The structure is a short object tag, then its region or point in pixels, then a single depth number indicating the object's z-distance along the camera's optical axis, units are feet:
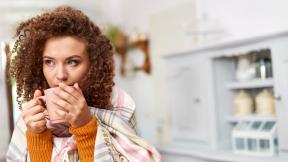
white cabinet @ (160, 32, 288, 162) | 5.31
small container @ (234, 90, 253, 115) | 6.23
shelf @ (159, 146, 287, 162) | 5.16
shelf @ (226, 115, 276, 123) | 5.64
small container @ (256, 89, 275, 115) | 5.80
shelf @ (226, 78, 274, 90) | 5.68
